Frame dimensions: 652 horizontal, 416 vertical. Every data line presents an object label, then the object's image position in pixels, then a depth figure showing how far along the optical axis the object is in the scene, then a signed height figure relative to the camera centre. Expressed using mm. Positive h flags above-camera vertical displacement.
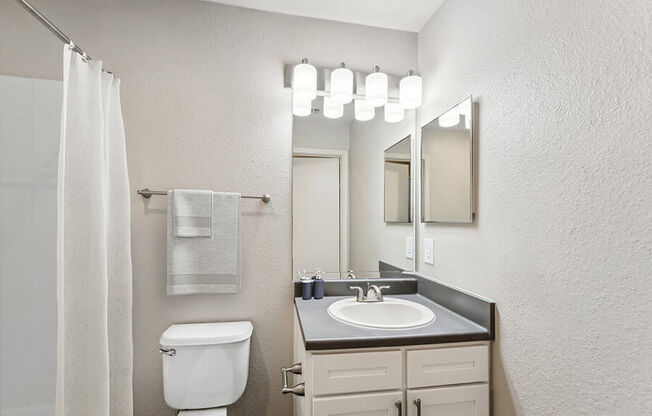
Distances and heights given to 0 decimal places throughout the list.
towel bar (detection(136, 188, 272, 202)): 1579 +90
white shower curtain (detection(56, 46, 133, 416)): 1064 -113
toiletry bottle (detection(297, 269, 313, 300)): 1684 -403
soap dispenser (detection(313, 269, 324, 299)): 1694 -409
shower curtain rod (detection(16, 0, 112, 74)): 922 +589
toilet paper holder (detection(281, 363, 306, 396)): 1280 -722
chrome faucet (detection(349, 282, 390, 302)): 1623 -423
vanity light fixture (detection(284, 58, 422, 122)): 1691 +672
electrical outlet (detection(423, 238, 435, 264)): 1688 -209
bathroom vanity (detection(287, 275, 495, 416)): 1121 -570
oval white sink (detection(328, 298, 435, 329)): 1527 -483
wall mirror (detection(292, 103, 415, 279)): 1778 +89
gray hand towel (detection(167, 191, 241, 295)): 1562 -221
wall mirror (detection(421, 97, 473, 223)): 1373 +222
